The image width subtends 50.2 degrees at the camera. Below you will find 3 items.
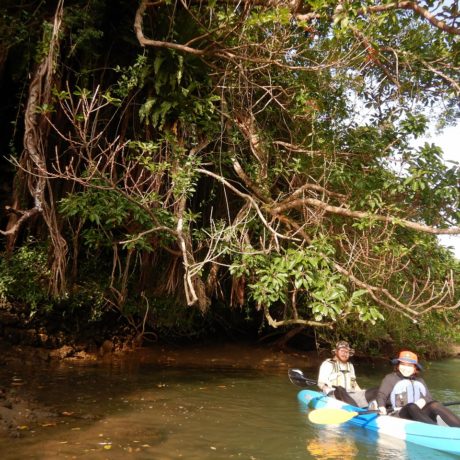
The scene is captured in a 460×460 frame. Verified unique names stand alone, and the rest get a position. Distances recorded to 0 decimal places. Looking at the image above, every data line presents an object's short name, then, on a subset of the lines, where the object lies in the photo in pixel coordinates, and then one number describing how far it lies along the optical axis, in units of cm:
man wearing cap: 705
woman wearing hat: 582
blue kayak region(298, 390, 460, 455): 516
